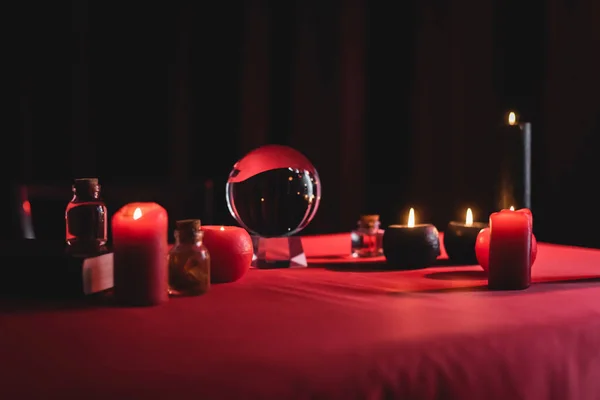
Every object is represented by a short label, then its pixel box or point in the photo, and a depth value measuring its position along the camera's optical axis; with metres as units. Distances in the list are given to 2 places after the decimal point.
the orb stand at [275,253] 1.09
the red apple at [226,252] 0.94
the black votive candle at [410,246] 1.07
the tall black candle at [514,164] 1.08
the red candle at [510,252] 0.91
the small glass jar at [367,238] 1.20
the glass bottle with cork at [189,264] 0.83
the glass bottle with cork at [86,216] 0.99
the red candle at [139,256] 0.78
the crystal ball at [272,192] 1.08
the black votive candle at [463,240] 1.12
